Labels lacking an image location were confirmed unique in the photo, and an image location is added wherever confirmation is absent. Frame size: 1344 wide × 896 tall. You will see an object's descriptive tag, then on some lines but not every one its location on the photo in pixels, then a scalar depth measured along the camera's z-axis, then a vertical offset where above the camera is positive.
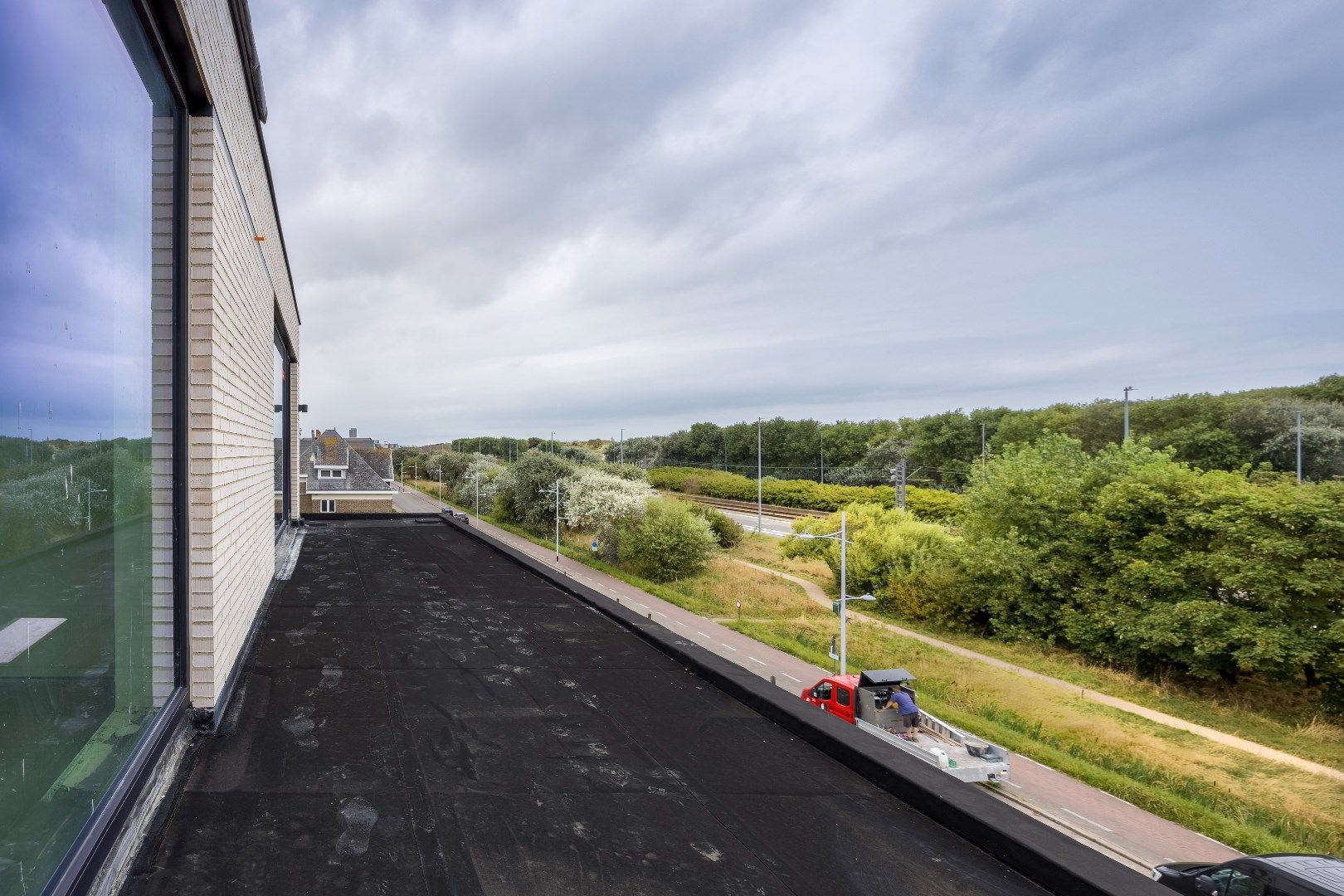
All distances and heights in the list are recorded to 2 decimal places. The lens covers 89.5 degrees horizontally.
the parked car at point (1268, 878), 6.52 -4.29
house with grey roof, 41.75 -2.08
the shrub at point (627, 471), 47.53 -1.62
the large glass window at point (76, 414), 1.90 +0.13
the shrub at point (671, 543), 29.66 -4.18
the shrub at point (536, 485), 43.25 -2.37
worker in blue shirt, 11.55 -4.47
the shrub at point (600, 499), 34.28 -2.66
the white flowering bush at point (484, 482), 56.78 -2.95
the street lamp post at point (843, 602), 15.78 -3.75
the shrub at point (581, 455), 63.22 -0.61
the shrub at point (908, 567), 25.19 -4.71
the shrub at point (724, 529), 38.50 -4.62
